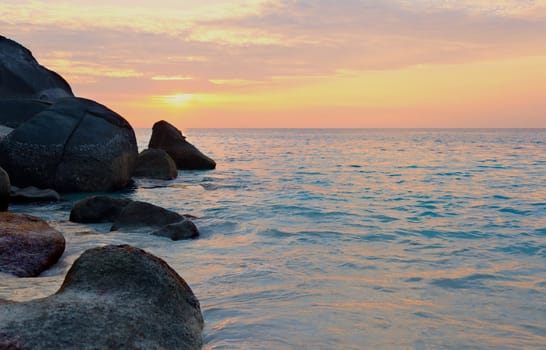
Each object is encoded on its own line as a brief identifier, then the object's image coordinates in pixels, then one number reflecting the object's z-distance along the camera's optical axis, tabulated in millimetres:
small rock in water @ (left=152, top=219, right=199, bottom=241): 7527
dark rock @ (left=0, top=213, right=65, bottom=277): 5391
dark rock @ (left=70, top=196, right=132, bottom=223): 8711
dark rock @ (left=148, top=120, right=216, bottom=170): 19859
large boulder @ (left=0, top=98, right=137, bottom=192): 11930
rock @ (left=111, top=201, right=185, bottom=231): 7902
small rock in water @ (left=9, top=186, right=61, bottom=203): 10828
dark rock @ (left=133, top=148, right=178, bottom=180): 16406
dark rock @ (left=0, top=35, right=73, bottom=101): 18438
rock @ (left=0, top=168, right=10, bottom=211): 9016
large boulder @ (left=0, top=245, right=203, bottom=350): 3002
